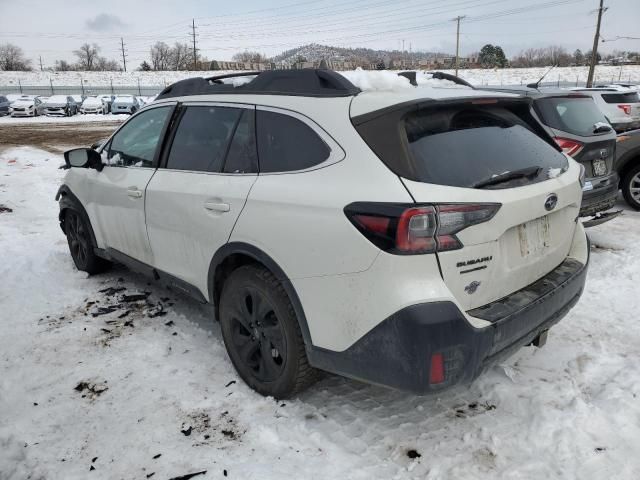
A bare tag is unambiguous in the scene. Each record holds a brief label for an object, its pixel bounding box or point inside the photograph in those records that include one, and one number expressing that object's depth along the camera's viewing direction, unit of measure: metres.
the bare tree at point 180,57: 97.47
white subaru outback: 2.27
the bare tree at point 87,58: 103.75
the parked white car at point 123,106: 33.41
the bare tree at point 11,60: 96.31
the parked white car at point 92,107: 34.56
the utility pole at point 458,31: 69.12
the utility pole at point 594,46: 41.47
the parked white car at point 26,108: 33.22
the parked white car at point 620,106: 10.55
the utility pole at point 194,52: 90.88
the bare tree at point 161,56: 102.38
